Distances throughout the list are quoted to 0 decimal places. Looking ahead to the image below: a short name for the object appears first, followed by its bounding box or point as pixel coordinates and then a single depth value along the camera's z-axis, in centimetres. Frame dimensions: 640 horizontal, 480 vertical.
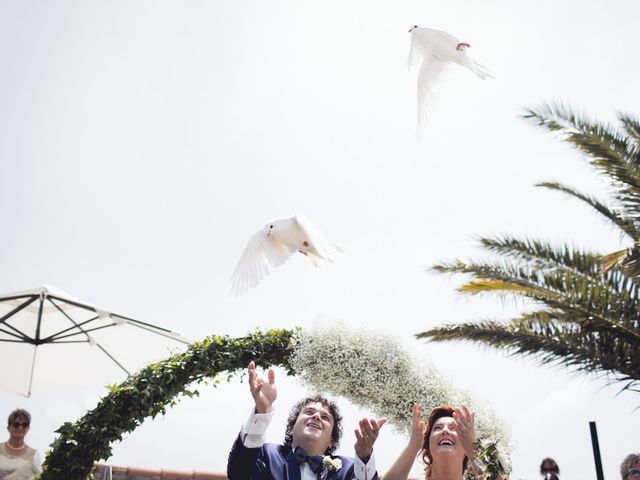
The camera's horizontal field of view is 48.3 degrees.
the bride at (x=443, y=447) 405
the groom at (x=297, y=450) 392
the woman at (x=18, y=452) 648
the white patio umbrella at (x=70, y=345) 762
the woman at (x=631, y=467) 556
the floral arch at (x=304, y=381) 489
